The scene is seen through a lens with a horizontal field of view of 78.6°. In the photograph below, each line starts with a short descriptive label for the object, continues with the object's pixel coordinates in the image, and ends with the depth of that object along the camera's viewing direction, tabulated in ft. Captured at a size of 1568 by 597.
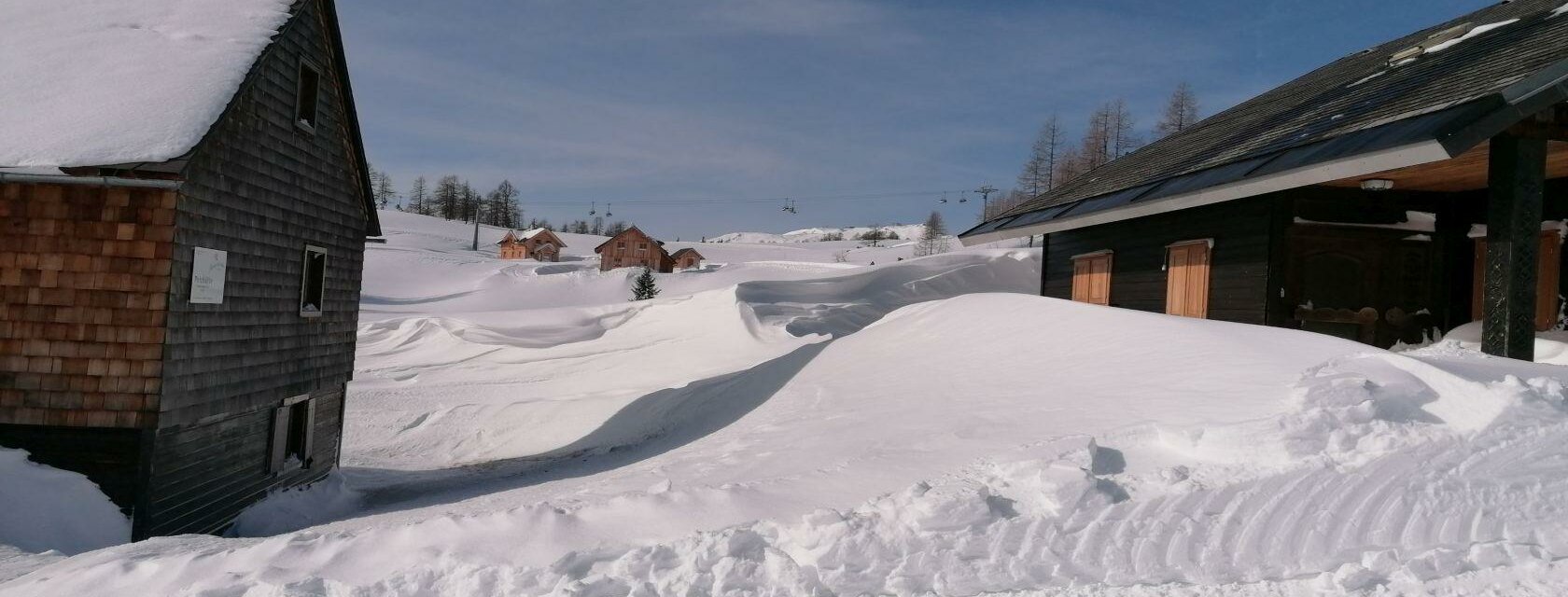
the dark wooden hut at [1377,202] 26.13
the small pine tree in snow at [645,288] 131.44
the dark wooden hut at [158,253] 29.60
